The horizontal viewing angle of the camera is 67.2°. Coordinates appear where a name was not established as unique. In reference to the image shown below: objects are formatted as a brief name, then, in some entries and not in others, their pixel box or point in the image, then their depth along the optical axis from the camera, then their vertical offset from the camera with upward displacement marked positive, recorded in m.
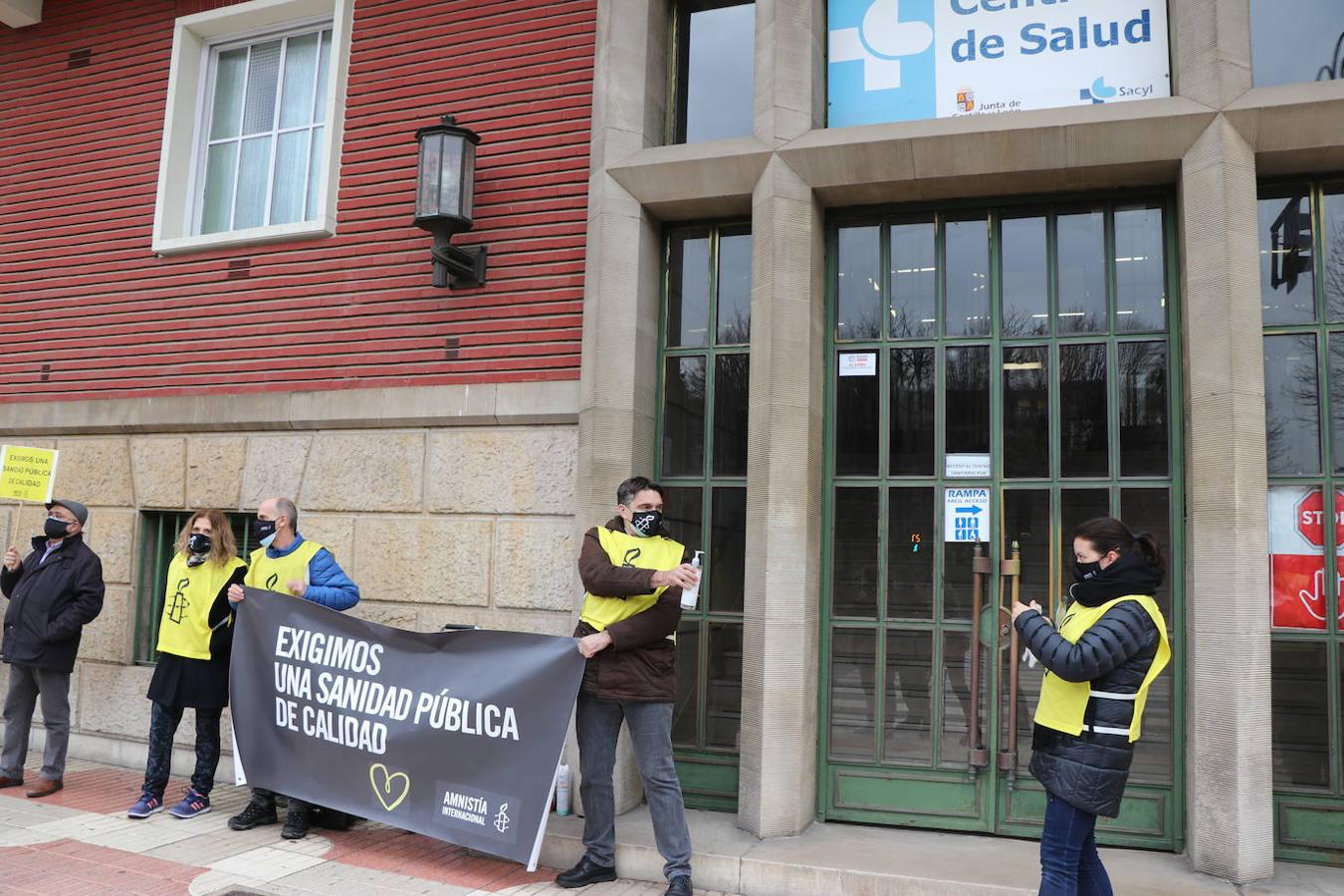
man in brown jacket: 5.04 -0.56
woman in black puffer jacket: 3.96 -0.45
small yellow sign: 7.34 +0.43
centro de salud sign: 5.99 +3.13
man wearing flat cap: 6.79 -0.62
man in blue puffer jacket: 6.06 -0.17
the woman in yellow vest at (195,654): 6.18 -0.70
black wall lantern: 6.77 +2.44
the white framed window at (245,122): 8.21 +3.49
